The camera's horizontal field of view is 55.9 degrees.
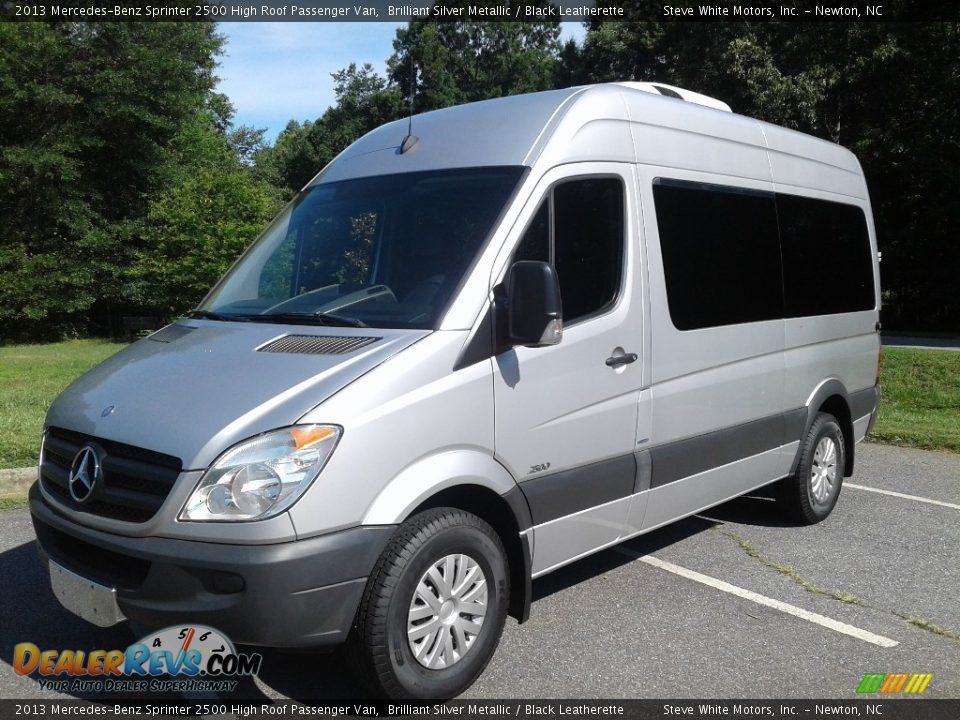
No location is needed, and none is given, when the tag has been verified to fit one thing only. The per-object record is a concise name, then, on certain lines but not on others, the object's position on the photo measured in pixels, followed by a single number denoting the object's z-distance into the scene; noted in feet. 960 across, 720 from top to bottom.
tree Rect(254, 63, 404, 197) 139.95
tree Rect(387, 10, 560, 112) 153.28
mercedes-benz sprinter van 10.57
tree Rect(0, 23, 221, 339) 81.82
